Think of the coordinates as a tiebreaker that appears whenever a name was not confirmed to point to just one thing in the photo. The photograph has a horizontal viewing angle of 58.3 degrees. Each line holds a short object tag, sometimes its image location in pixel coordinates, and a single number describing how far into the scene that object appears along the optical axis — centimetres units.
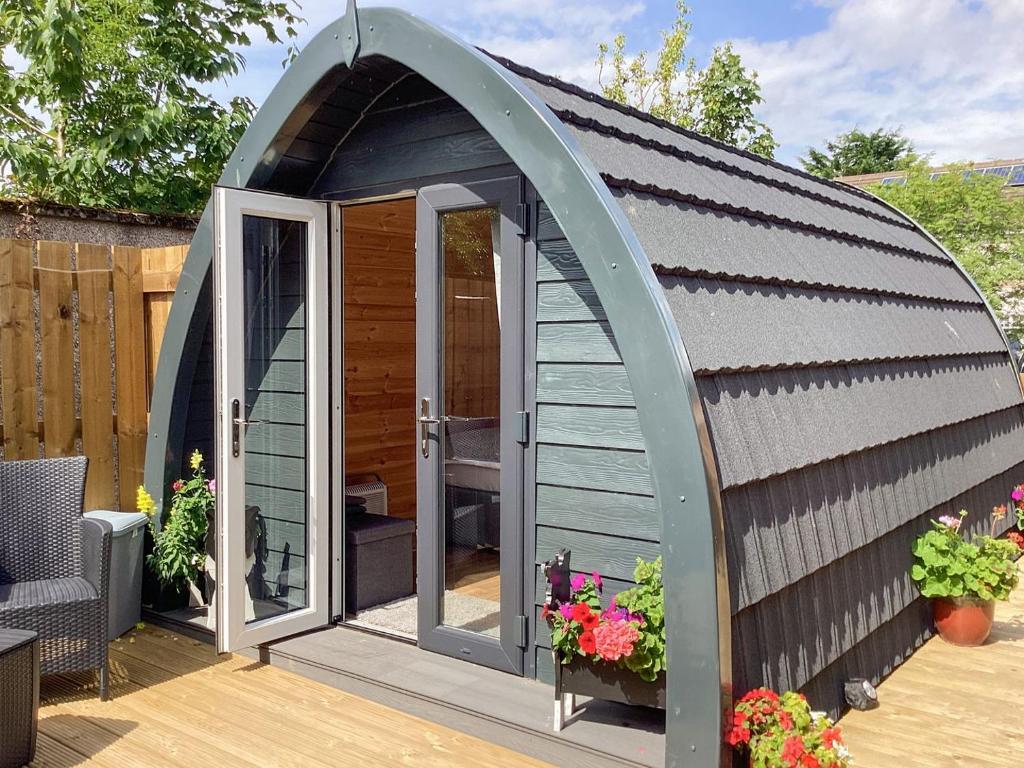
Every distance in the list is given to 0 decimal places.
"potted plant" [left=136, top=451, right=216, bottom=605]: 443
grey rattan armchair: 350
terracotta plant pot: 422
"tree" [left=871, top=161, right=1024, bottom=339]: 1080
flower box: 289
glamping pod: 272
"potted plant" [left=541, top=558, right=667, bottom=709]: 284
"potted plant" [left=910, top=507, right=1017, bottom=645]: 409
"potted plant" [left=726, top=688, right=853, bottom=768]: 253
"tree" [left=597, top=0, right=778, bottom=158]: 1249
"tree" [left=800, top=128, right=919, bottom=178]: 3008
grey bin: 425
